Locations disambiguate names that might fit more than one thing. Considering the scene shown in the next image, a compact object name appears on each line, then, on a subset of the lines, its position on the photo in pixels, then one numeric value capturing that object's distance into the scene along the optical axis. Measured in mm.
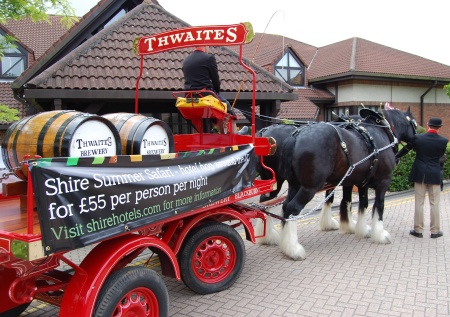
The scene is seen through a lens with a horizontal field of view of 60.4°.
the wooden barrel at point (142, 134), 3510
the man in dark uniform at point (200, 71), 4785
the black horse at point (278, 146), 5969
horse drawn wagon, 2469
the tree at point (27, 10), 5707
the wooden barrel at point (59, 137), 2924
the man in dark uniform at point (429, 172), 6246
